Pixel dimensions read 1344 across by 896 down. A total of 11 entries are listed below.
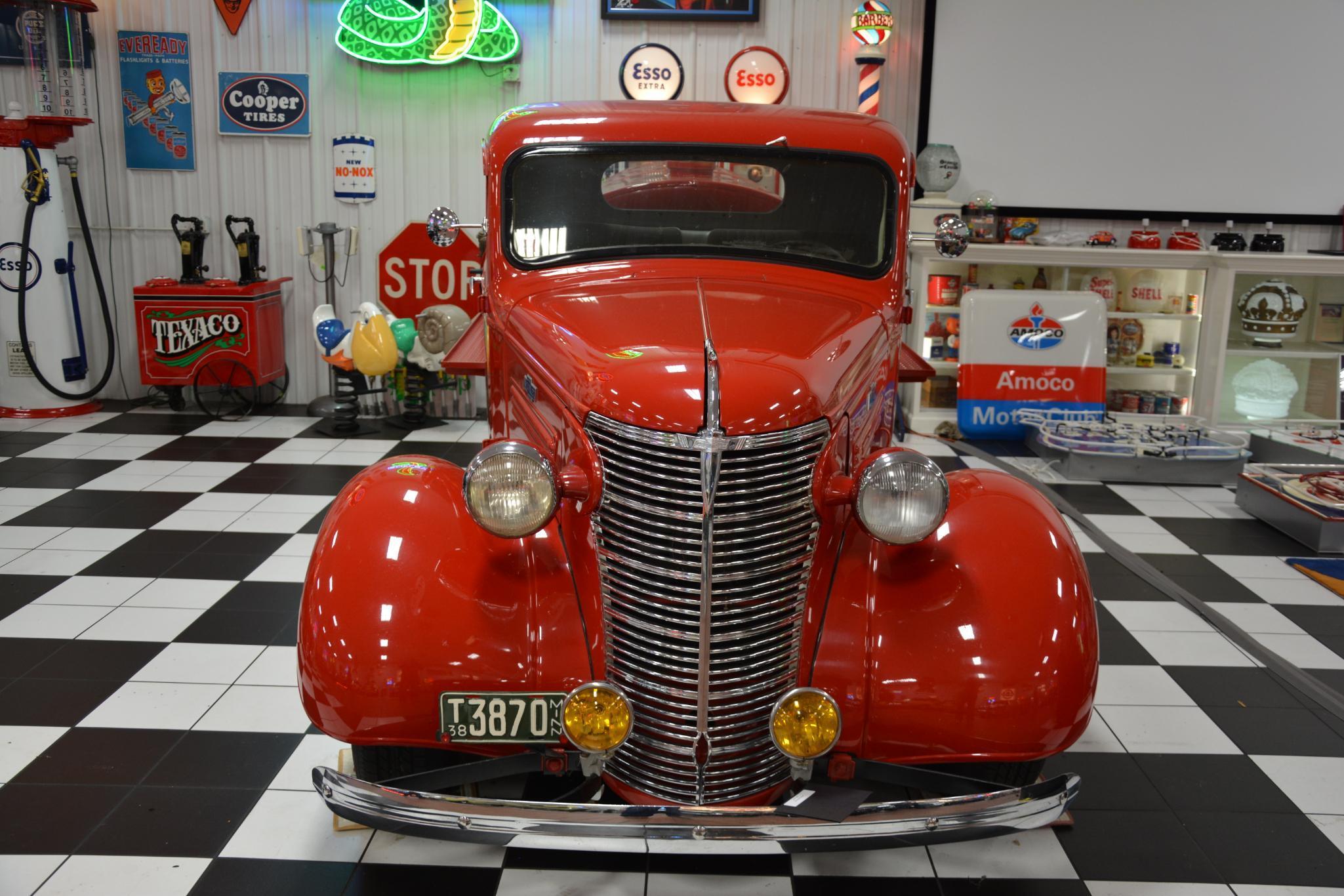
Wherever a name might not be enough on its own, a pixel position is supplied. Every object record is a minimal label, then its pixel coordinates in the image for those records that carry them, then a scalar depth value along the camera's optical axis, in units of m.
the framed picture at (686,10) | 6.31
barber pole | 6.11
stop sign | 6.60
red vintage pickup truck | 1.97
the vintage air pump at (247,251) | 6.26
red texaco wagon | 6.08
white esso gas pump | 5.90
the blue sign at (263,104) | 6.44
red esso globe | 6.13
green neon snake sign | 6.26
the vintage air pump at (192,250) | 6.18
